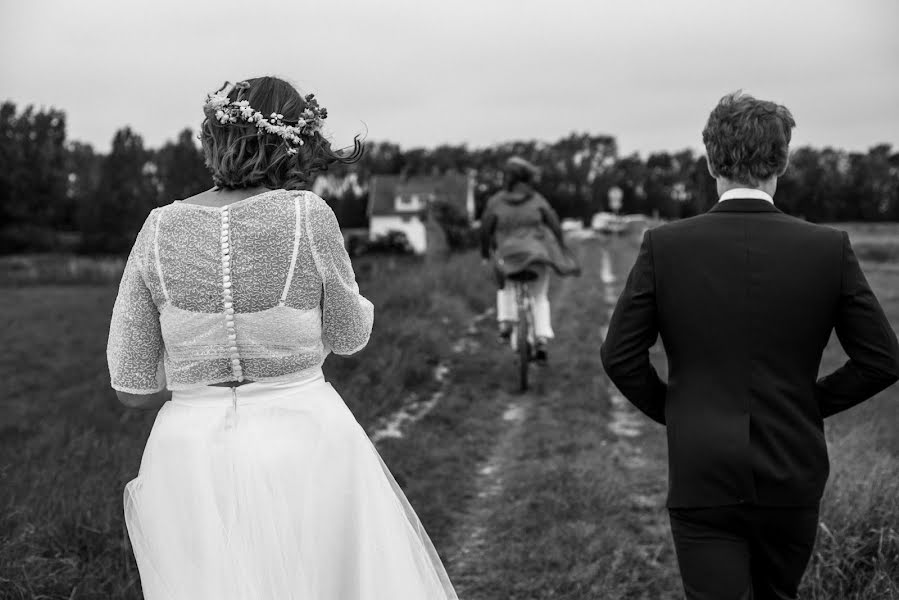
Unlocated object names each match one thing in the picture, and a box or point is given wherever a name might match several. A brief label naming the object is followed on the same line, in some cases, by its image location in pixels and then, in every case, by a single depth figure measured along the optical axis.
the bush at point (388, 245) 50.91
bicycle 8.78
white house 76.69
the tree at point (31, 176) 46.53
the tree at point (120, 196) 50.05
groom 2.52
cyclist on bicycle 9.39
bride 2.50
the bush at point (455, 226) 32.56
